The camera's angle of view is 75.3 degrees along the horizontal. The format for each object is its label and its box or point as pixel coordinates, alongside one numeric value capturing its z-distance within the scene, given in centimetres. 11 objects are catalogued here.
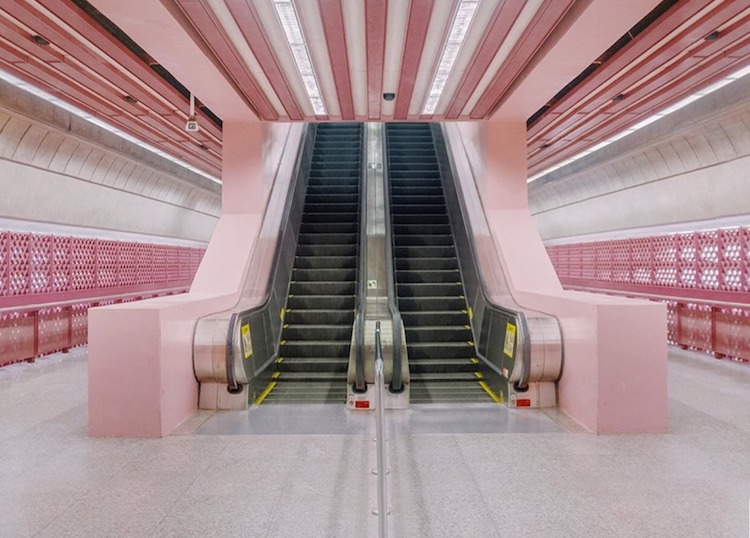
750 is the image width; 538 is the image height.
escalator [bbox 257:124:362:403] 511
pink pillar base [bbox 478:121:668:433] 368
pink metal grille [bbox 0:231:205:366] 627
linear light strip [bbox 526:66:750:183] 503
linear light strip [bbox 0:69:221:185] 505
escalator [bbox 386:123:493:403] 519
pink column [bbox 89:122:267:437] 364
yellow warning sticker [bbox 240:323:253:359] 434
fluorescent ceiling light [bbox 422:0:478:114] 367
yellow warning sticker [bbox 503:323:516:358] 439
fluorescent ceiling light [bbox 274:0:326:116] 364
